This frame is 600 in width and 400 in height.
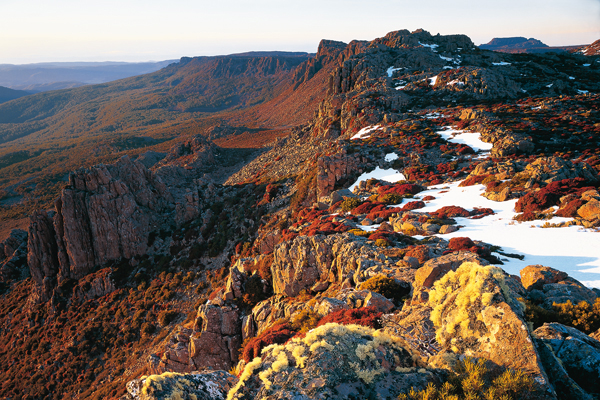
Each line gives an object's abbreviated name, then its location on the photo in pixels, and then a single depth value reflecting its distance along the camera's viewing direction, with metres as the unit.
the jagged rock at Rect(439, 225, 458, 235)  20.95
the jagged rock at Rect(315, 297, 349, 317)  13.08
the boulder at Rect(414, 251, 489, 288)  12.22
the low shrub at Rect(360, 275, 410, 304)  13.16
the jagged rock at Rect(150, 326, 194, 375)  20.00
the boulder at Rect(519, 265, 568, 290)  12.39
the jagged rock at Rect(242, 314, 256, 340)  18.43
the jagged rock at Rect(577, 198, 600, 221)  17.48
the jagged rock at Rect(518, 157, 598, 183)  24.62
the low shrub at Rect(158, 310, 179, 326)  33.61
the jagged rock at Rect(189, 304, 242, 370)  19.16
